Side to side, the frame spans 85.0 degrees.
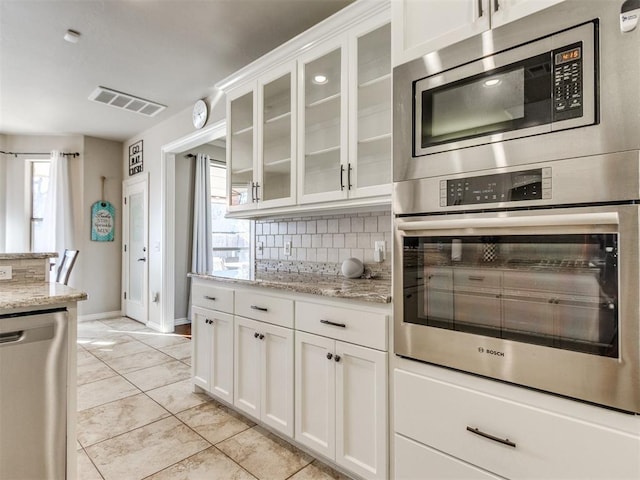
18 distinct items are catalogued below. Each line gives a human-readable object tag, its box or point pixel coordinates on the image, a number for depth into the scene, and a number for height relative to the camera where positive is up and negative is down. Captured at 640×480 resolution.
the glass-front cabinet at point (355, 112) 1.90 +0.74
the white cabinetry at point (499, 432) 1.02 -0.64
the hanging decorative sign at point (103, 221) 5.20 +0.32
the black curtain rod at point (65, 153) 5.06 +1.30
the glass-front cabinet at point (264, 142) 2.37 +0.73
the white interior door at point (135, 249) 4.86 -0.11
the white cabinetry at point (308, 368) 1.57 -0.68
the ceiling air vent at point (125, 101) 3.63 +1.55
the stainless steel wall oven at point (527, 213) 0.99 +0.09
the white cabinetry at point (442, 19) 1.20 +0.83
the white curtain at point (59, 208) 4.93 +0.49
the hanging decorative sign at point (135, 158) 5.03 +1.24
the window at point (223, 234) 5.23 +0.12
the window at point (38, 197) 5.17 +0.68
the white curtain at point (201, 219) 4.81 +0.32
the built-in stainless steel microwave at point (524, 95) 1.00 +0.49
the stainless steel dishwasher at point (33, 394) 1.35 -0.61
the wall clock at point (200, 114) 3.72 +1.39
